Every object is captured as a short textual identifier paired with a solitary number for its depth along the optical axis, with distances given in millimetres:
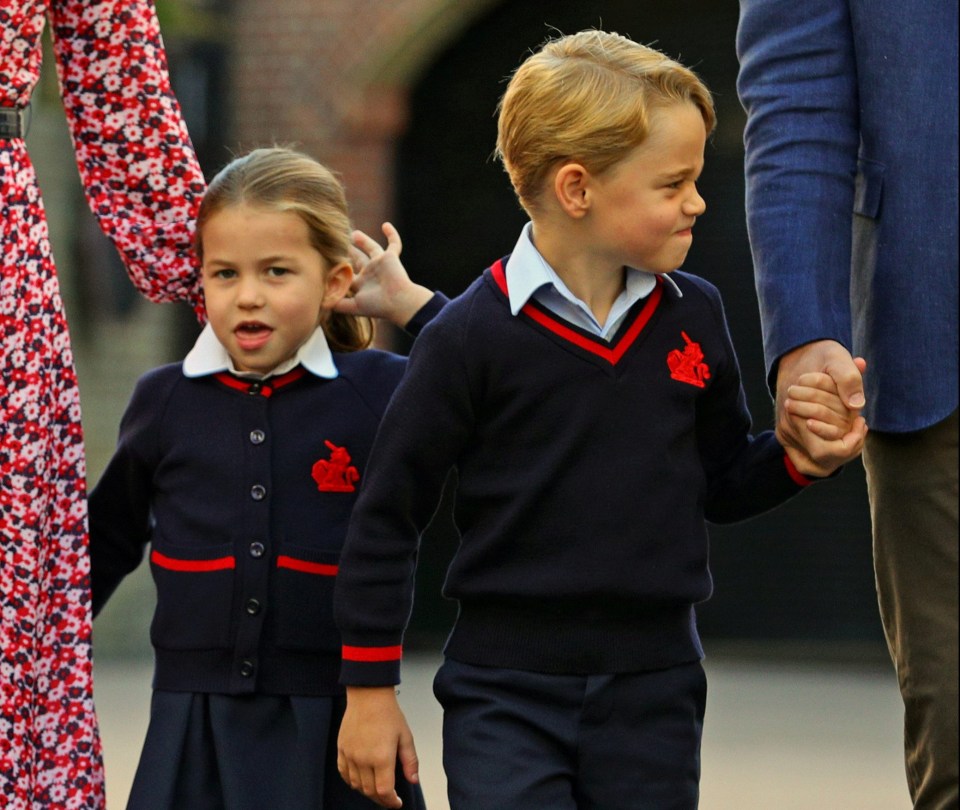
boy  5535
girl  6211
